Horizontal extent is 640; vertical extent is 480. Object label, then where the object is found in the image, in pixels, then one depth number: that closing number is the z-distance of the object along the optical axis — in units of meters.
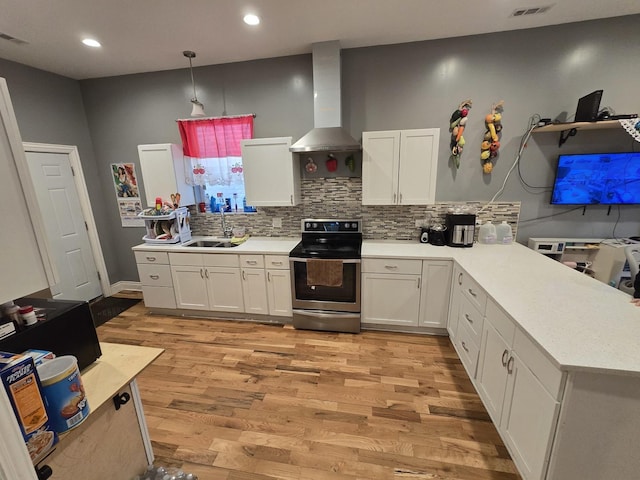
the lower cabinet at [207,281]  2.93
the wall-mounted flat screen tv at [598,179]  2.48
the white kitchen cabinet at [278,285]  2.79
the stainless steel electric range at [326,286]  2.61
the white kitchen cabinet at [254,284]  2.85
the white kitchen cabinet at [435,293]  2.49
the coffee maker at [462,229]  2.63
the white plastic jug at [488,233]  2.74
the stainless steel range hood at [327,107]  2.55
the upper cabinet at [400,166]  2.57
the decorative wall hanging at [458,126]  2.68
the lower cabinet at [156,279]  3.08
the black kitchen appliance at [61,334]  0.93
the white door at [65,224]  3.11
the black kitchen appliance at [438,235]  2.76
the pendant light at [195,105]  2.75
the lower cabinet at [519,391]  1.17
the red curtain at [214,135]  3.13
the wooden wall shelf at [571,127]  2.28
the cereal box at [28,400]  0.70
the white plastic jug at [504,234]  2.73
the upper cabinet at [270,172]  2.84
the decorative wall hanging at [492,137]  2.63
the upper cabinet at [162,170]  3.09
